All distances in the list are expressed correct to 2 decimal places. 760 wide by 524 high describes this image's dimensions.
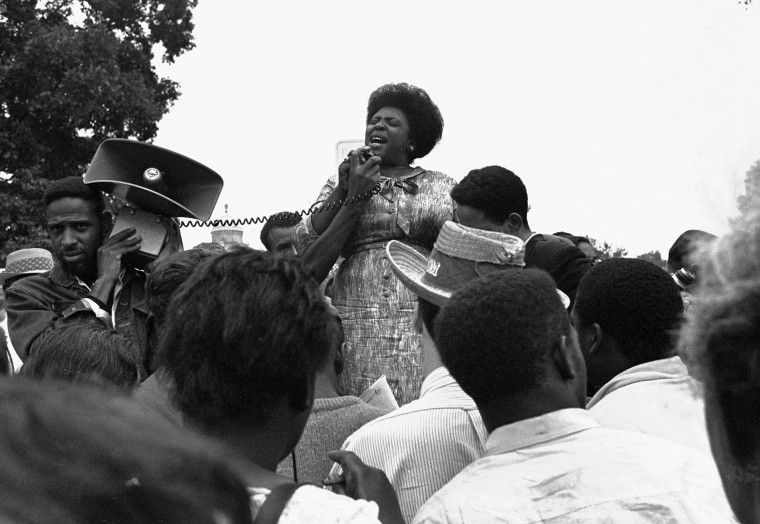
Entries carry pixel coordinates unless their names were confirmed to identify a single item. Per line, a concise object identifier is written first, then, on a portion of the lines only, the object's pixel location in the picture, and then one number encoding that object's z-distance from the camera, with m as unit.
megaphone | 4.29
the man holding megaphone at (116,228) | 4.17
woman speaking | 4.21
